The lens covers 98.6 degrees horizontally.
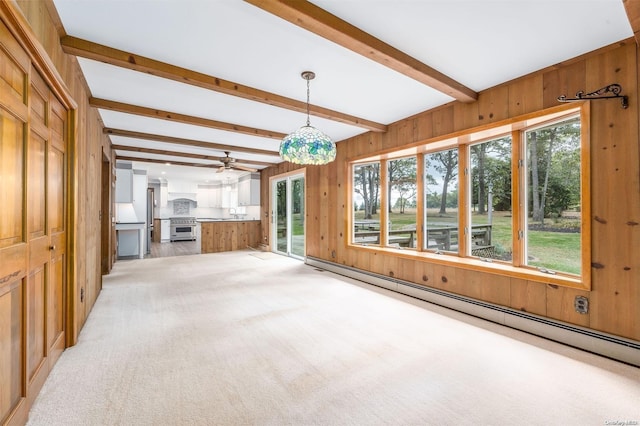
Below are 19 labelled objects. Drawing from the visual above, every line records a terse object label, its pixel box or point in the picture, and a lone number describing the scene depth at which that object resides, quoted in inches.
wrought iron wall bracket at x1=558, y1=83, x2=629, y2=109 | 84.8
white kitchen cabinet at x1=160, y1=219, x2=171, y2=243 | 399.2
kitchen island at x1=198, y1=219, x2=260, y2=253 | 305.1
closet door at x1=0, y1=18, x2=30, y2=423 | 52.3
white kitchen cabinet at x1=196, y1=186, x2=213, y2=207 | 445.8
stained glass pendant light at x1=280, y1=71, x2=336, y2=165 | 104.3
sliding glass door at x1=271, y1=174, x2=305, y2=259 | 273.0
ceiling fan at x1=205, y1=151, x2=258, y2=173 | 244.8
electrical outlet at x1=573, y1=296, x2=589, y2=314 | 91.8
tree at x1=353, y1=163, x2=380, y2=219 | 190.4
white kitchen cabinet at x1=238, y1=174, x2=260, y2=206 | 337.7
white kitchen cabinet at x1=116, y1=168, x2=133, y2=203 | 252.2
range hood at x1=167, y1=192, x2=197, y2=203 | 425.7
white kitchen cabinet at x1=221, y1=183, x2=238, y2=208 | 396.2
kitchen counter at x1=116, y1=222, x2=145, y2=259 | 252.6
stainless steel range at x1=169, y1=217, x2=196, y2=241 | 398.3
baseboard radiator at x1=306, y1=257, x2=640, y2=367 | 84.6
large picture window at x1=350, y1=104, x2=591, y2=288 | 103.7
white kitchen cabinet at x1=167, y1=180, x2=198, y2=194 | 421.7
